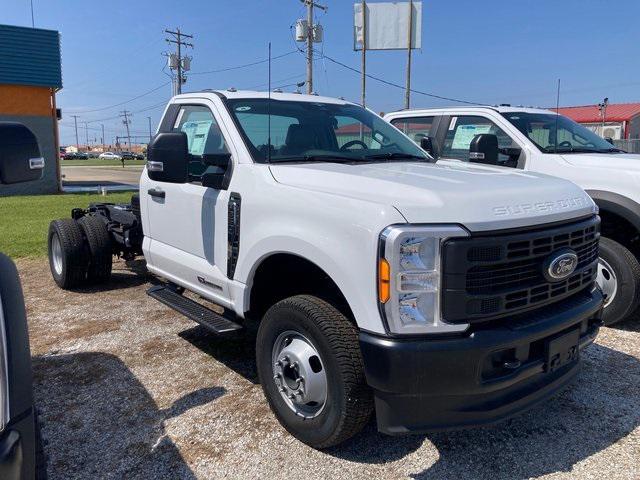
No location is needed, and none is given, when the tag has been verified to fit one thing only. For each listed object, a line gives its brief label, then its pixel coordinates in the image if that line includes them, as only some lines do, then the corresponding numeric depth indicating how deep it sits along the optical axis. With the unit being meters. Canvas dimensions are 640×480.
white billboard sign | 21.55
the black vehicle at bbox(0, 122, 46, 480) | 1.71
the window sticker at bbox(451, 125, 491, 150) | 6.17
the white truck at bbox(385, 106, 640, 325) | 4.78
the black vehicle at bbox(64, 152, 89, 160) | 87.97
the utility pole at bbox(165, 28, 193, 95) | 39.56
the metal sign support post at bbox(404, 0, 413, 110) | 21.56
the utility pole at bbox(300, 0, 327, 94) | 23.86
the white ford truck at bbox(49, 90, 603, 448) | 2.47
